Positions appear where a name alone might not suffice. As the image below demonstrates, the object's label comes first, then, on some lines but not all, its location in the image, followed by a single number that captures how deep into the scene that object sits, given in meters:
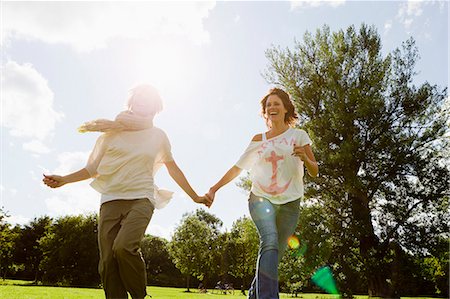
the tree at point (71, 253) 47.53
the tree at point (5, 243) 35.78
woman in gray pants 3.69
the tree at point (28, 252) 55.44
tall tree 18.91
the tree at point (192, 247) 53.22
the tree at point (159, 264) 68.19
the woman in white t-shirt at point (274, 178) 3.99
